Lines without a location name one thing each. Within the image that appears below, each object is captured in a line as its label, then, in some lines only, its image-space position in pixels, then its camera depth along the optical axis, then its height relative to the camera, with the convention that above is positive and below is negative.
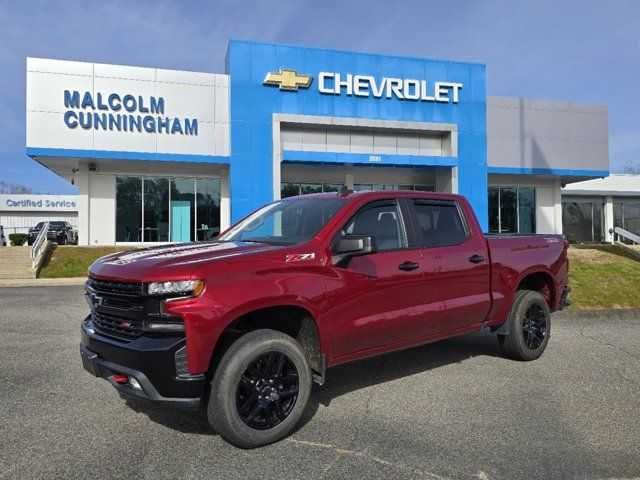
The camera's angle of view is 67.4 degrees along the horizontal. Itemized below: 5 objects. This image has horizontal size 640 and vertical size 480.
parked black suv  27.06 +1.18
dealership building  19.55 +5.34
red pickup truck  3.21 -0.39
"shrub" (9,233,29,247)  31.98 +0.87
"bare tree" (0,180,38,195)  106.31 +14.47
